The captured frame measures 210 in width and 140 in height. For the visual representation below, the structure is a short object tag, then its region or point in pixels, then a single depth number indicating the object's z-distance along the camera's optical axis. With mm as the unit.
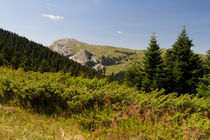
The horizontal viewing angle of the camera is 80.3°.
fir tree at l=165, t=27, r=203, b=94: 23172
